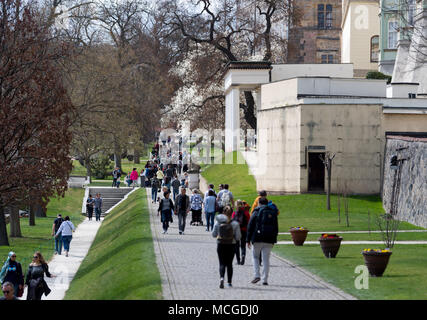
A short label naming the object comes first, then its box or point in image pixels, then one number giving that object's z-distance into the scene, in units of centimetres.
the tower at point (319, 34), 9919
